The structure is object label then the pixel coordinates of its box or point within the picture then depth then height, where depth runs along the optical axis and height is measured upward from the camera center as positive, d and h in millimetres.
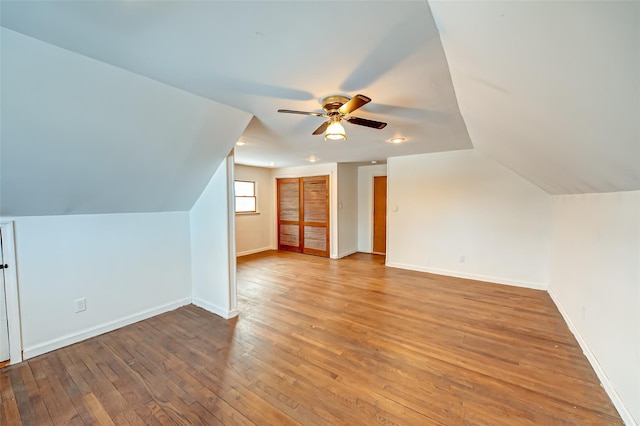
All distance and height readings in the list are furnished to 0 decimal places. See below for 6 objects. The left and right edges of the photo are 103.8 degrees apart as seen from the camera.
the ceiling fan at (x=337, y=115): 1991 +728
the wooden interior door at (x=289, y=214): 6312 -307
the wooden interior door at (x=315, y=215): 5855 -321
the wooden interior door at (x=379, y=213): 6098 -279
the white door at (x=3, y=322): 2121 -1013
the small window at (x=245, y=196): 6055 +151
